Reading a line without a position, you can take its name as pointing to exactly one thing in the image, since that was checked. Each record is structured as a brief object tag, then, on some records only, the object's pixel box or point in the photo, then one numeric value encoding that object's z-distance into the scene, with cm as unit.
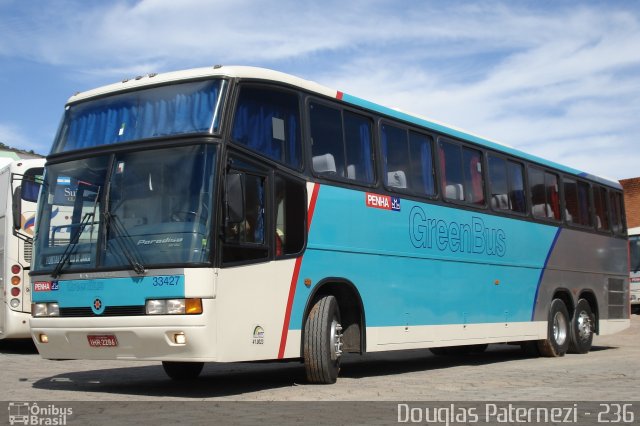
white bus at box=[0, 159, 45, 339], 1741
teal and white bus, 930
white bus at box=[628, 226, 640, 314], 3688
